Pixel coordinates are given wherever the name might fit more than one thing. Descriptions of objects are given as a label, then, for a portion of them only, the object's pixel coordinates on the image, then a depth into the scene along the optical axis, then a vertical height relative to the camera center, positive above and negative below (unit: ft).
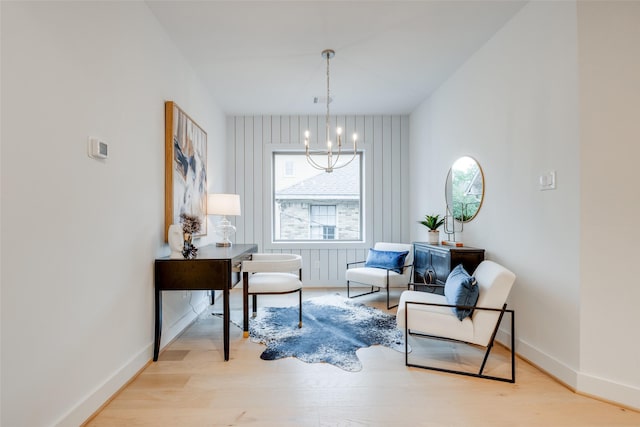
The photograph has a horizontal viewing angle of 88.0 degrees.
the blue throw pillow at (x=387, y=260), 13.76 -1.92
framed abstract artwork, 9.16 +1.49
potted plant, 12.17 -0.46
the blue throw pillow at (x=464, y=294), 7.64 -1.84
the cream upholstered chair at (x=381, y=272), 13.37 -2.38
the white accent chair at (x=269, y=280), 9.57 -2.03
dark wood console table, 8.32 -1.56
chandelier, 10.16 +5.03
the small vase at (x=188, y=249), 8.55 -0.89
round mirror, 10.57 +0.88
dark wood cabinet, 10.03 -1.49
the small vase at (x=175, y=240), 8.46 -0.65
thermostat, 5.90 +1.21
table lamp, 12.25 +0.37
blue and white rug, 8.66 -3.63
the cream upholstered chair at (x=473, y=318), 7.43 -2.42
